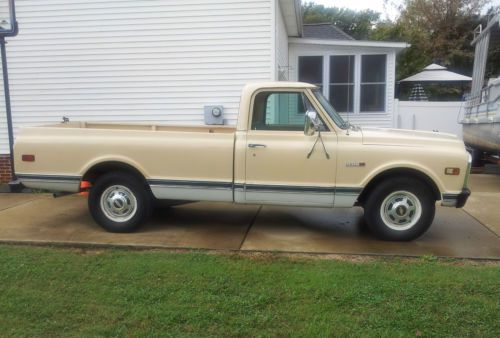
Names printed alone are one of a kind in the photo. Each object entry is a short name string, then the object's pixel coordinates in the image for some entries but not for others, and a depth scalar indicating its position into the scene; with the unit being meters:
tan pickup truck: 5.55
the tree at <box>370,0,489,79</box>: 26.95
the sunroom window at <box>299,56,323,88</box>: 13.70
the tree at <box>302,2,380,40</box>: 43.97
